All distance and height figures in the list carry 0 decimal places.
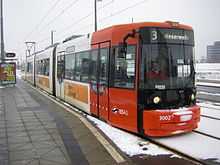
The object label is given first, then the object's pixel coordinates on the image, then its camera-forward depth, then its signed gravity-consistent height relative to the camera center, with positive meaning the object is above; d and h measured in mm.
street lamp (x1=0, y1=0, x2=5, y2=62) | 22101 +3231
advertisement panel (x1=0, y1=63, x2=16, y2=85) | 20394 -66
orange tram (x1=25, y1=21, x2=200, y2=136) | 5908 -141
